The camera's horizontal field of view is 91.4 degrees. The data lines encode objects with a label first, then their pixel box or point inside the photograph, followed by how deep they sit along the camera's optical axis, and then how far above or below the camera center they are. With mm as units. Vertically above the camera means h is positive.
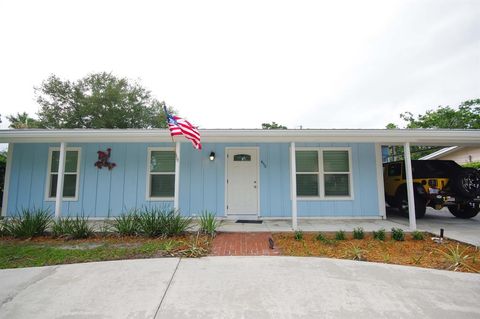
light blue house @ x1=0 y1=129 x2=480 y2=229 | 7035 +152
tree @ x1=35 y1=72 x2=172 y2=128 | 19500 +6781
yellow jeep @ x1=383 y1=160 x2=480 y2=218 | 6320 -73
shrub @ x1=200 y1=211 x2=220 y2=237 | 5145 -929
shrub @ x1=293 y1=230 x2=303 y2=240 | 4917 -1082
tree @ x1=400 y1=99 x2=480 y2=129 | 19266 +5754
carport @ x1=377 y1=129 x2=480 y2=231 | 5797 +1188
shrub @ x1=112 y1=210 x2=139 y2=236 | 5141 -953
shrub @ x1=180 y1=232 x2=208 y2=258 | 3945 -1155
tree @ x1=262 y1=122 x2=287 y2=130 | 27561 +6989
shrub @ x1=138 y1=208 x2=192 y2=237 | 5055 -905
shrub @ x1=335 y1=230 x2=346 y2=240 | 4871 -1076
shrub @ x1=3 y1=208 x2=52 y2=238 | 5012 -939
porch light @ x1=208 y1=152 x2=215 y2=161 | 7023 +839
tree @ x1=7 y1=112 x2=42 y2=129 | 20516 +6091
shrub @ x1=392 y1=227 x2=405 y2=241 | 4895 -1066
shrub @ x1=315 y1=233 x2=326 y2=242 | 4824 -1111
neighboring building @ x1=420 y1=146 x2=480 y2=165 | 12998 +1655
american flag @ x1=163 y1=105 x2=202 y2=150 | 5191 +1217
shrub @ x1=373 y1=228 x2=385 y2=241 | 4891 -1070
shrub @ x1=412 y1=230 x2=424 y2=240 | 4930 -1083
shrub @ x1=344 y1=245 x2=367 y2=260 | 3847 -1169
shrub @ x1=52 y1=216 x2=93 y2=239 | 4980 -995
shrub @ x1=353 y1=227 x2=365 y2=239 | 4949 -1058
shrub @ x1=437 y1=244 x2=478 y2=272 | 3443 -1173
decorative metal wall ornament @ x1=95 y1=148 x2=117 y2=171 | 7090 +671
